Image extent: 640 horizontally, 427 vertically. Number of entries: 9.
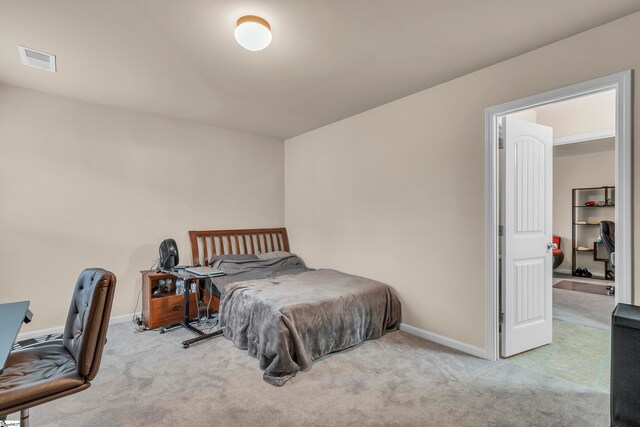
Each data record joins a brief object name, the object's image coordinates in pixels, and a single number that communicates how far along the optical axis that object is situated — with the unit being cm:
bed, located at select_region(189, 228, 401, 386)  252
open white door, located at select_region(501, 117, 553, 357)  274
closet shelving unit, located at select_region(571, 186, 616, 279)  630
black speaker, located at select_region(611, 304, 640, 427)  125
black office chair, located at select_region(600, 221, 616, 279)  429
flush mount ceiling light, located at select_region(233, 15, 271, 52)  198
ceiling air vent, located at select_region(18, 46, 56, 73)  243
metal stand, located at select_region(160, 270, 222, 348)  304
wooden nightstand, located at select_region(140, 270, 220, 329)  343
